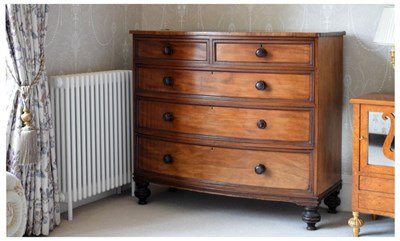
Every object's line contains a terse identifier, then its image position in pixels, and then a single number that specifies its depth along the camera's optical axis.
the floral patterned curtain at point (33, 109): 3.53
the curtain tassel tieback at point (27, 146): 3.45
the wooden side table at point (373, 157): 3.61
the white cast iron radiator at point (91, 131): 3.98
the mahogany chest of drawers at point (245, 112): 3.76
